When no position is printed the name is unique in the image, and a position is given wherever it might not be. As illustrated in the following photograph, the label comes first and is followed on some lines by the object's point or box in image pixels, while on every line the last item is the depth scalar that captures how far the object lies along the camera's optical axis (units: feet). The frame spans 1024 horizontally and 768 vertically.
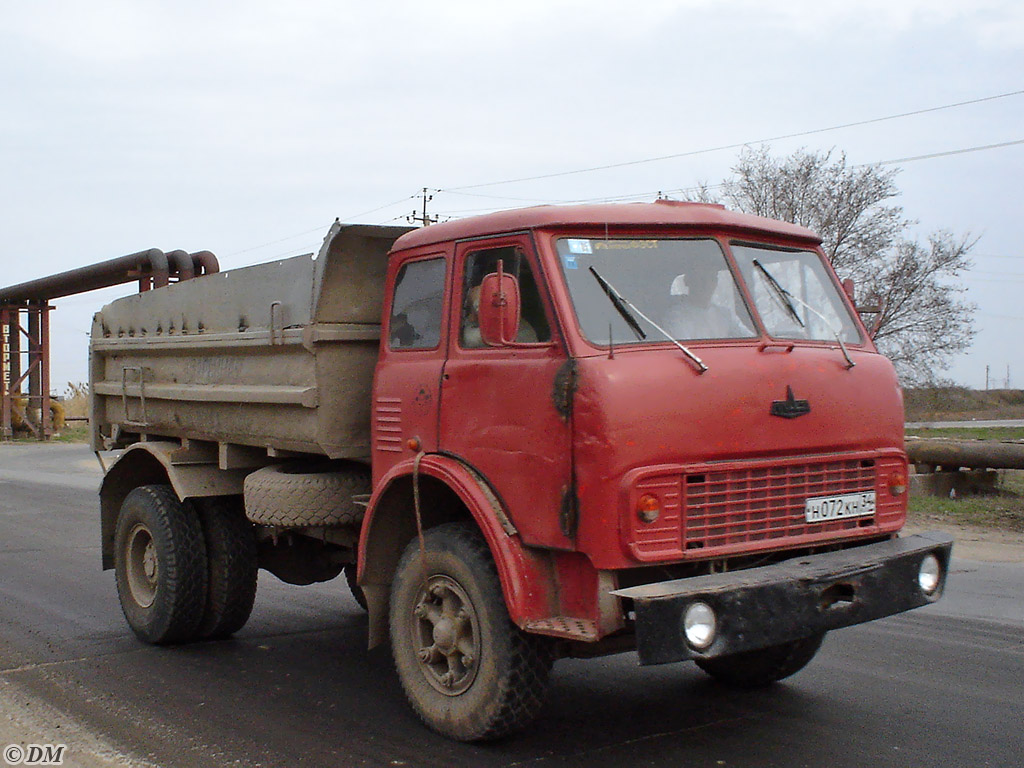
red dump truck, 13.80
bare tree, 103.45
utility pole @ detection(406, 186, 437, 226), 146.90
